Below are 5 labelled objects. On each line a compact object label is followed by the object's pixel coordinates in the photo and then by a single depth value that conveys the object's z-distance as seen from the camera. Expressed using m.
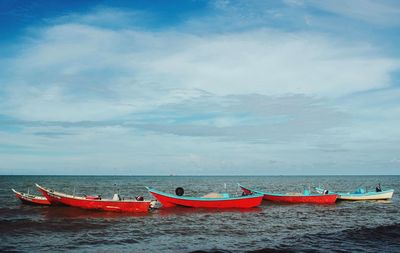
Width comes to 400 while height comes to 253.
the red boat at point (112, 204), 25.06
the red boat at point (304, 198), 34.06
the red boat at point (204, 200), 27.92
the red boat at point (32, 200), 29.33
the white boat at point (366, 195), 37.34
